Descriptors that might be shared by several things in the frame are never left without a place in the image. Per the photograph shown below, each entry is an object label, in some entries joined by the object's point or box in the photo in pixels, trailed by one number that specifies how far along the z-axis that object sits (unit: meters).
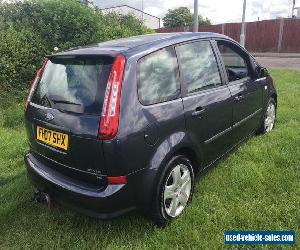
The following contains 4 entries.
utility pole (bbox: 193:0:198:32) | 8.71
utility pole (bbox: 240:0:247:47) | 15.15
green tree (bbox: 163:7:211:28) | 37.38
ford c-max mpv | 1.84
